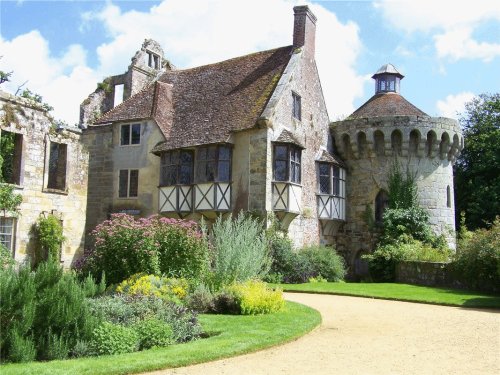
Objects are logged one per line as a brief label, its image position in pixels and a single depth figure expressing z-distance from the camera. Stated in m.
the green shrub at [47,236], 17.50
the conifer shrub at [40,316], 7.40
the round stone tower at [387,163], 25.44
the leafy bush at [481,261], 16.20
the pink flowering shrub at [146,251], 13.43
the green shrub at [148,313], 8.87
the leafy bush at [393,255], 21.83
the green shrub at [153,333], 8.29
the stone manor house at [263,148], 22.20
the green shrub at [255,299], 11.12
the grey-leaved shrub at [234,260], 12.88
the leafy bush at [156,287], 11.21
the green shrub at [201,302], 11.38
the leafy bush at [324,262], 21.34
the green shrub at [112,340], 7.84
